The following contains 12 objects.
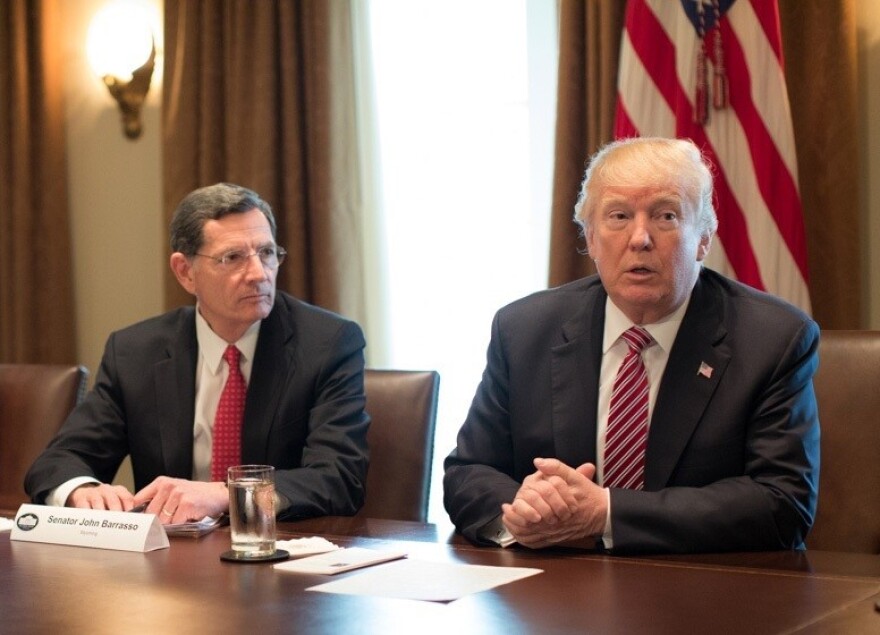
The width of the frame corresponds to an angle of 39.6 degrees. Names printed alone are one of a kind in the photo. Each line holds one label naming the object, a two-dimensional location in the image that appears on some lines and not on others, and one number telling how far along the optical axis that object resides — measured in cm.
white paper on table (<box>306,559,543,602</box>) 180
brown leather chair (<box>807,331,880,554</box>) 258
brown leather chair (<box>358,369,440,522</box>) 300
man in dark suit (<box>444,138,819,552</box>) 224
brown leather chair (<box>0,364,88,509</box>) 352
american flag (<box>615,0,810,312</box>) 347
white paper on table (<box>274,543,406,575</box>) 199
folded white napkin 215
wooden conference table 160
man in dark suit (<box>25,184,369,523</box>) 305
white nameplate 225
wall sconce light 506
